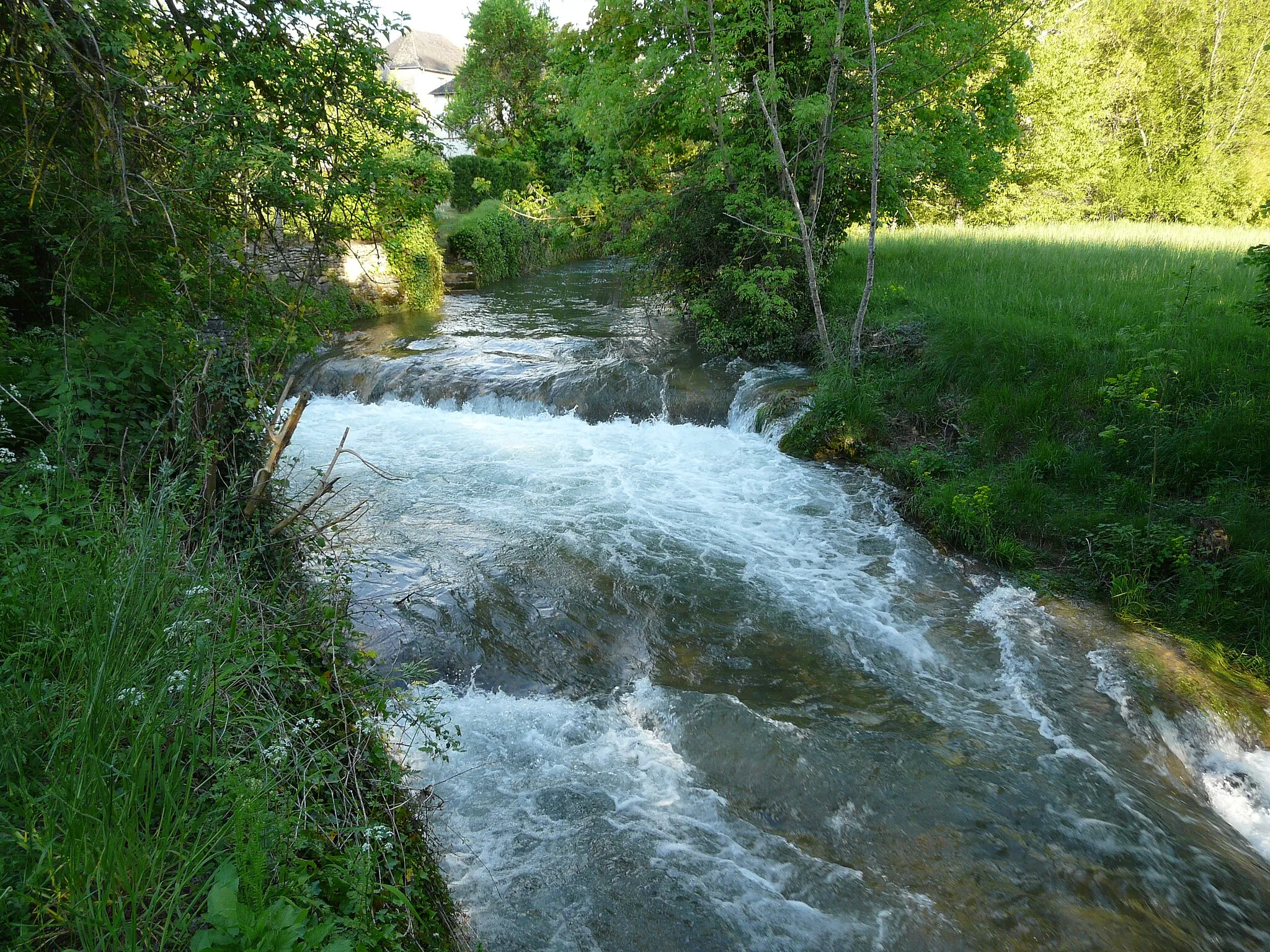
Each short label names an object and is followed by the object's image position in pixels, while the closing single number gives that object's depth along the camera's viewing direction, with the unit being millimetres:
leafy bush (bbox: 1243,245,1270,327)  5734
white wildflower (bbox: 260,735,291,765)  2172
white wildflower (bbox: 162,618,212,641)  2365
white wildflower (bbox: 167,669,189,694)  2170
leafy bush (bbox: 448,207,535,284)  20750
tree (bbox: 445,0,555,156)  32125
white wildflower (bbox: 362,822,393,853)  2248
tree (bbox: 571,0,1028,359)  9656
